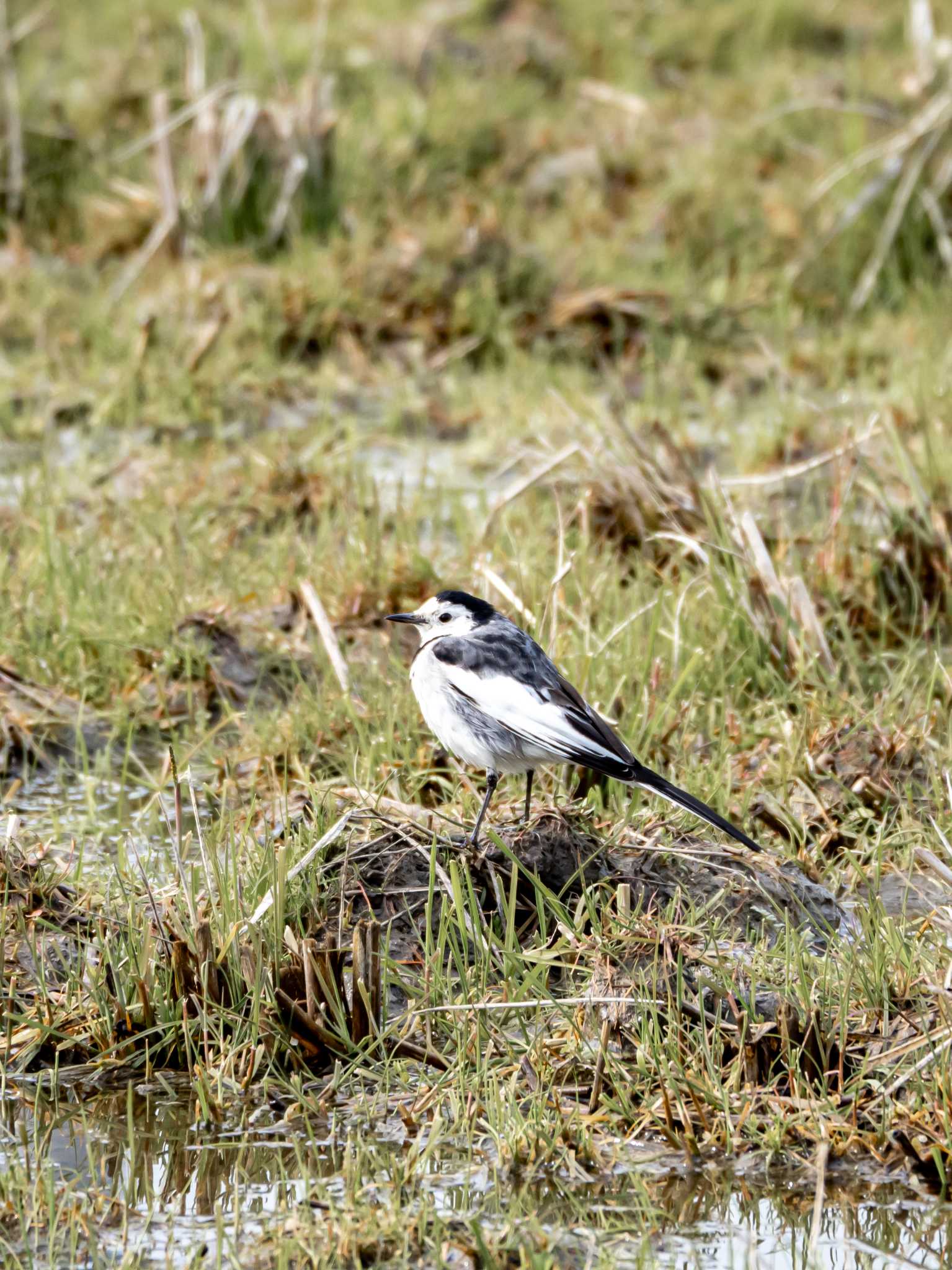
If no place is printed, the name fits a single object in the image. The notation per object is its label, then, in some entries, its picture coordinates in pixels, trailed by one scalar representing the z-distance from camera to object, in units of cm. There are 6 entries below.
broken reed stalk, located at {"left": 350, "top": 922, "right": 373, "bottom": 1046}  779
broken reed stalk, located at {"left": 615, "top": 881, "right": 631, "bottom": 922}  829
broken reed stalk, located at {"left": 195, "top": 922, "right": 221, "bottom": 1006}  782
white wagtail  856
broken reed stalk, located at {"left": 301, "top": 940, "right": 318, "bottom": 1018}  784
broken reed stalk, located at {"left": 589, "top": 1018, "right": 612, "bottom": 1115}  735
